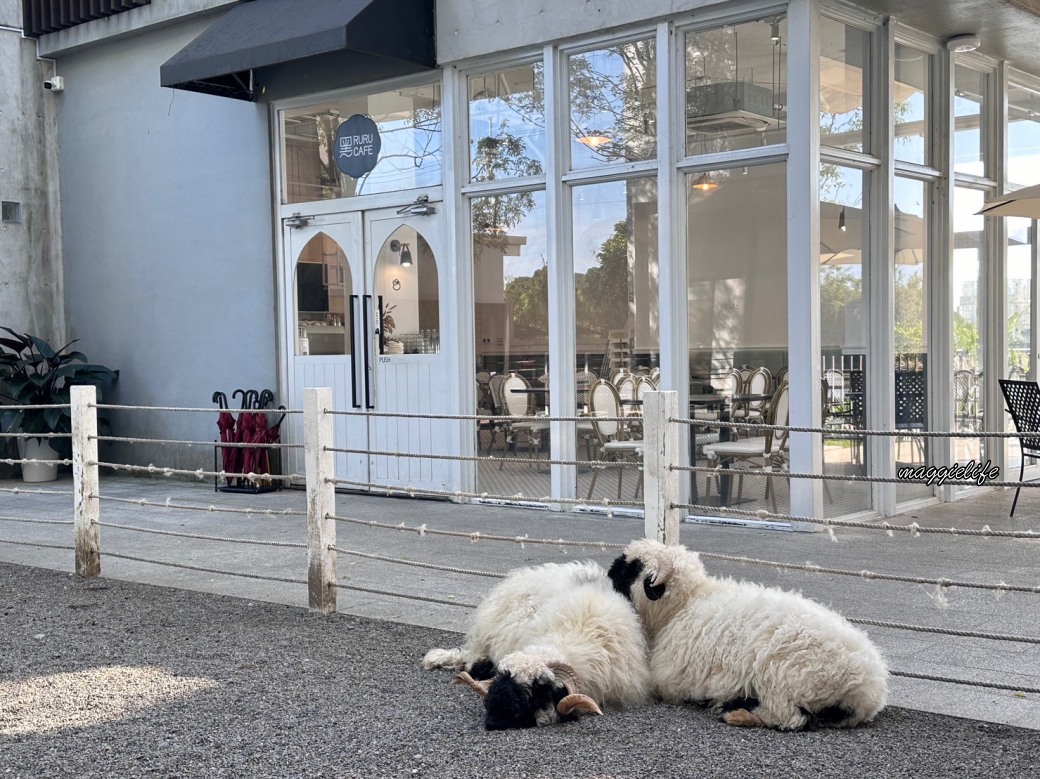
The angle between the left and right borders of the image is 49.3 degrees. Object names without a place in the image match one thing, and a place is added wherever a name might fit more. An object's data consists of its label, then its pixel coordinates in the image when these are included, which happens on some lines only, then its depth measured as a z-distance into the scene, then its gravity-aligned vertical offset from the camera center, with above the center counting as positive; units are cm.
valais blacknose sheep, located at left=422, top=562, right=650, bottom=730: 365 -100
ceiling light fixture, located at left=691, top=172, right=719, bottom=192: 783 +117
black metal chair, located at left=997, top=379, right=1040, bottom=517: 755 -42
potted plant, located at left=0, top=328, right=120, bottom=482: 1095 -18
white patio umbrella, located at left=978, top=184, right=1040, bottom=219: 743 +94
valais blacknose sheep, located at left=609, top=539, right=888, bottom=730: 359 -98
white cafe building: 763 +110
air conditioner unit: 746 +163
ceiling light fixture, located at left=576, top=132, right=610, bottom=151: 825 +157
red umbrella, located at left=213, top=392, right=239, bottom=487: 986 -63
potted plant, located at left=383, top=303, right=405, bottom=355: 941 +21
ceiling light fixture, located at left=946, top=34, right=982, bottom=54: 833 +223
